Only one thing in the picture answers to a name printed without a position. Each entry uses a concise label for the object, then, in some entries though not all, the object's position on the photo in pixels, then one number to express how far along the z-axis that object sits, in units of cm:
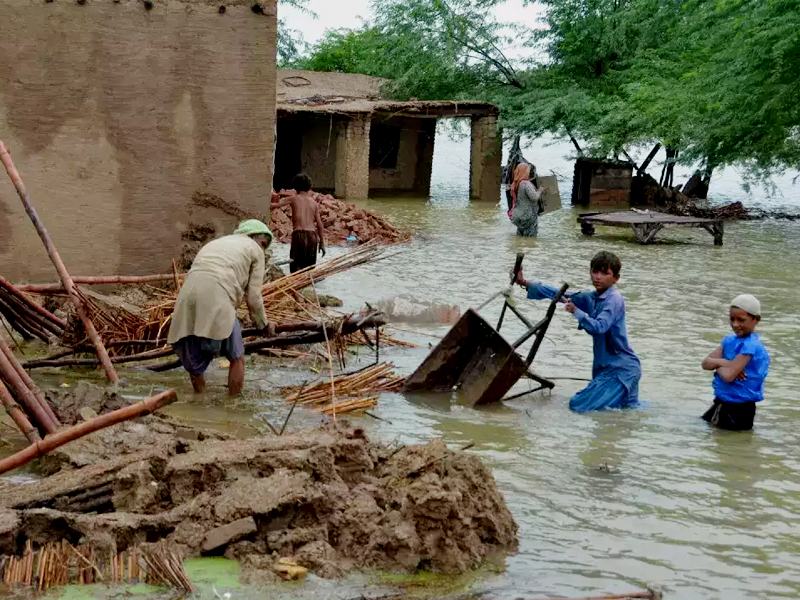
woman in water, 1909
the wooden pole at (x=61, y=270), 754
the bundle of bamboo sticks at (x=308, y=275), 892
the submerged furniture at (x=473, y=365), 772
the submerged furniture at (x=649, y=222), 1941
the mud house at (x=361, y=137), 2680
